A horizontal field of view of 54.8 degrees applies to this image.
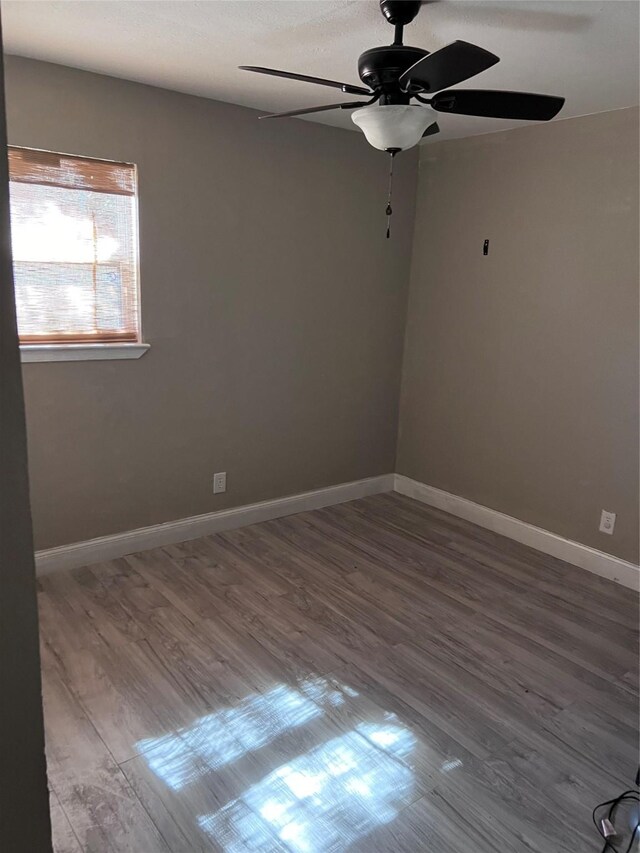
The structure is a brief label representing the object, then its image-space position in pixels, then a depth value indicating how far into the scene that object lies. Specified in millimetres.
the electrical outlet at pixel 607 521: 3238
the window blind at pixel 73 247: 2688
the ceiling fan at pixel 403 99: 1833
